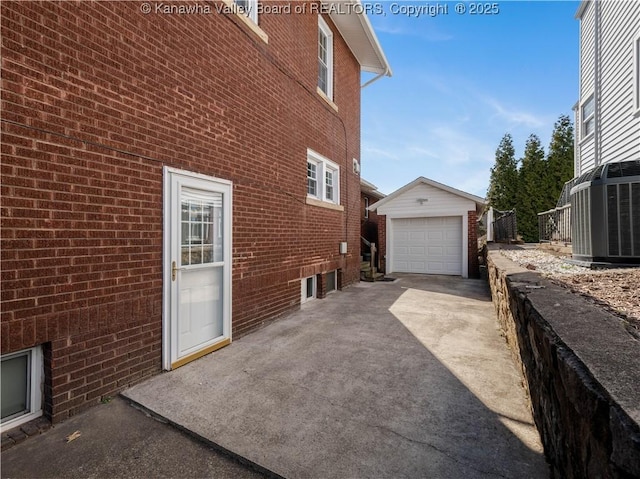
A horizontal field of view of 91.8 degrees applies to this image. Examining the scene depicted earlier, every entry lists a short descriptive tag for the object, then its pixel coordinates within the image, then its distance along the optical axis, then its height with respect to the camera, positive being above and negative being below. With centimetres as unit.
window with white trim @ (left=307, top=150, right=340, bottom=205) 718 +167
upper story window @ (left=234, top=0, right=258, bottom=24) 498 +384
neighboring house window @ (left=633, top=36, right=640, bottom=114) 657 +364
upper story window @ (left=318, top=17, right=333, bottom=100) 765 +462
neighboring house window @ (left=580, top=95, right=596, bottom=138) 924 +395
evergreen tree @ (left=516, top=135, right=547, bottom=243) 1950 +319
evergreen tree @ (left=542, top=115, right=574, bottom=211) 1908 +492
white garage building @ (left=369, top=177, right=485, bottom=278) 1067 +54
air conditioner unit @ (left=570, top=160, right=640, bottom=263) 410 +40
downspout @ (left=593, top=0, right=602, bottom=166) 870 +449
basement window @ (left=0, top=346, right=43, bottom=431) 242 -113
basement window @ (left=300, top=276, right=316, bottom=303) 688 -103
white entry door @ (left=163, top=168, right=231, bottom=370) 348 -27
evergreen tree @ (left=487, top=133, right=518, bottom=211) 2188 +490
